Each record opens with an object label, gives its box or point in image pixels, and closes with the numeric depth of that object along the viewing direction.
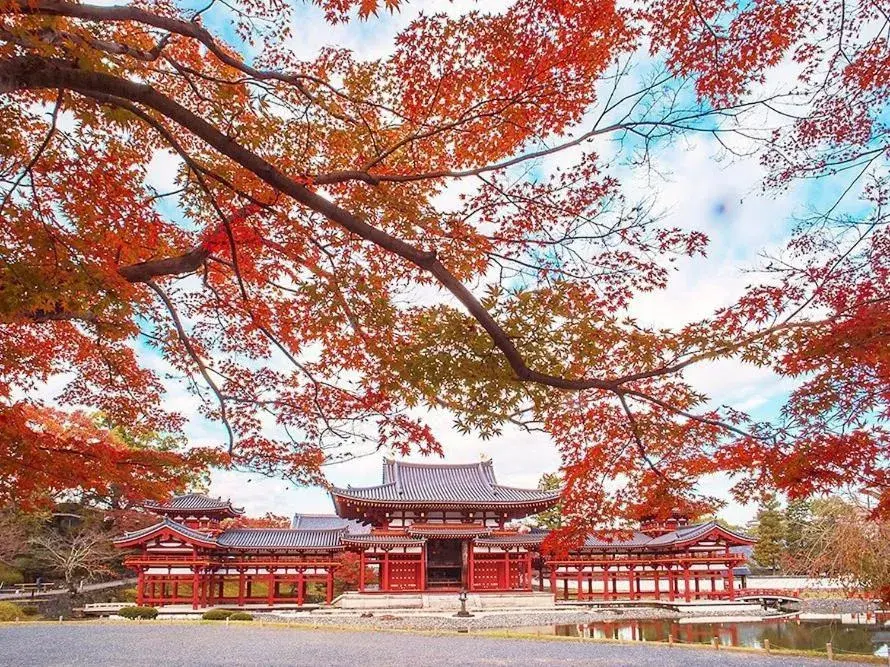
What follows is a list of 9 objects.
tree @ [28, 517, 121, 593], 23.70
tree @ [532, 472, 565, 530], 37.43
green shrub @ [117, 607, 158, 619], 19.91
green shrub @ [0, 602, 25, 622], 17.95
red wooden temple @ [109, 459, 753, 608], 22.69
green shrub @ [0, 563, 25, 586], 26.95
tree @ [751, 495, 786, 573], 35.59
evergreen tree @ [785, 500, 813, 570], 34.94
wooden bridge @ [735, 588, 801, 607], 27.73
